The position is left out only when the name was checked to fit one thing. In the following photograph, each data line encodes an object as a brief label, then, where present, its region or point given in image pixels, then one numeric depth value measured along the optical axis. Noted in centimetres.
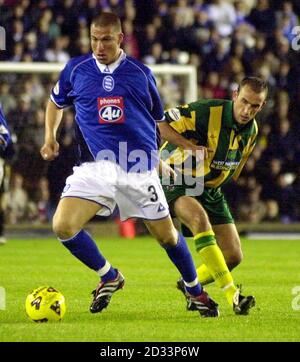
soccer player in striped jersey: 1777
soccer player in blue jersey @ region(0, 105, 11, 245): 2175
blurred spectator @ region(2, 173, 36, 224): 3766
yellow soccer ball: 1633
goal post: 3759
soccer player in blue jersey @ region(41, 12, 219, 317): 1677
